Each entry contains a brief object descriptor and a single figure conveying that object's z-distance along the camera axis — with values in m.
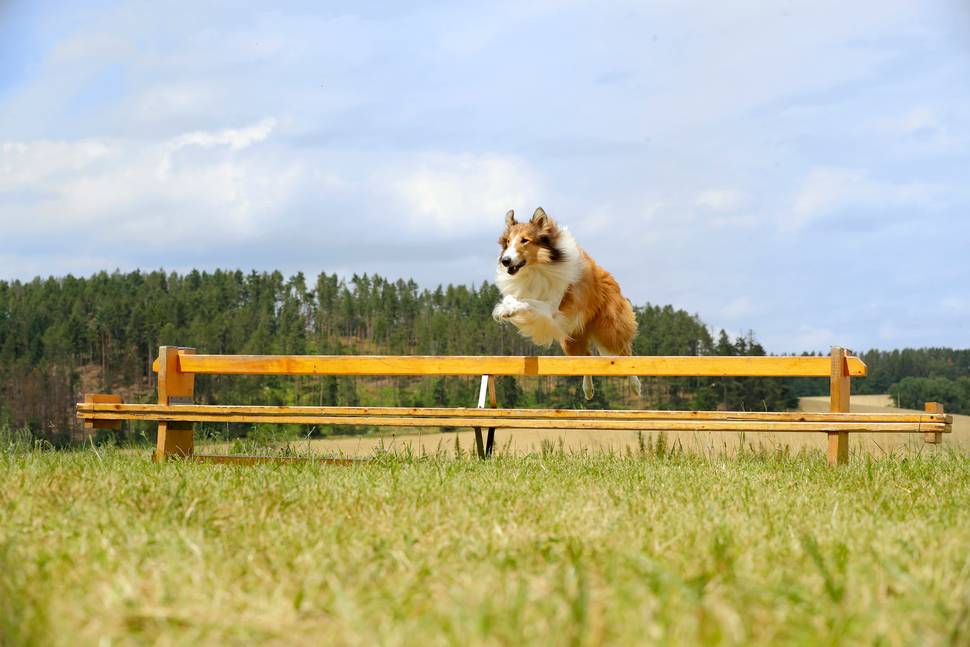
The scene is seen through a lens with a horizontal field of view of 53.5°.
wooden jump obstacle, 8.11
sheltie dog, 9.64
